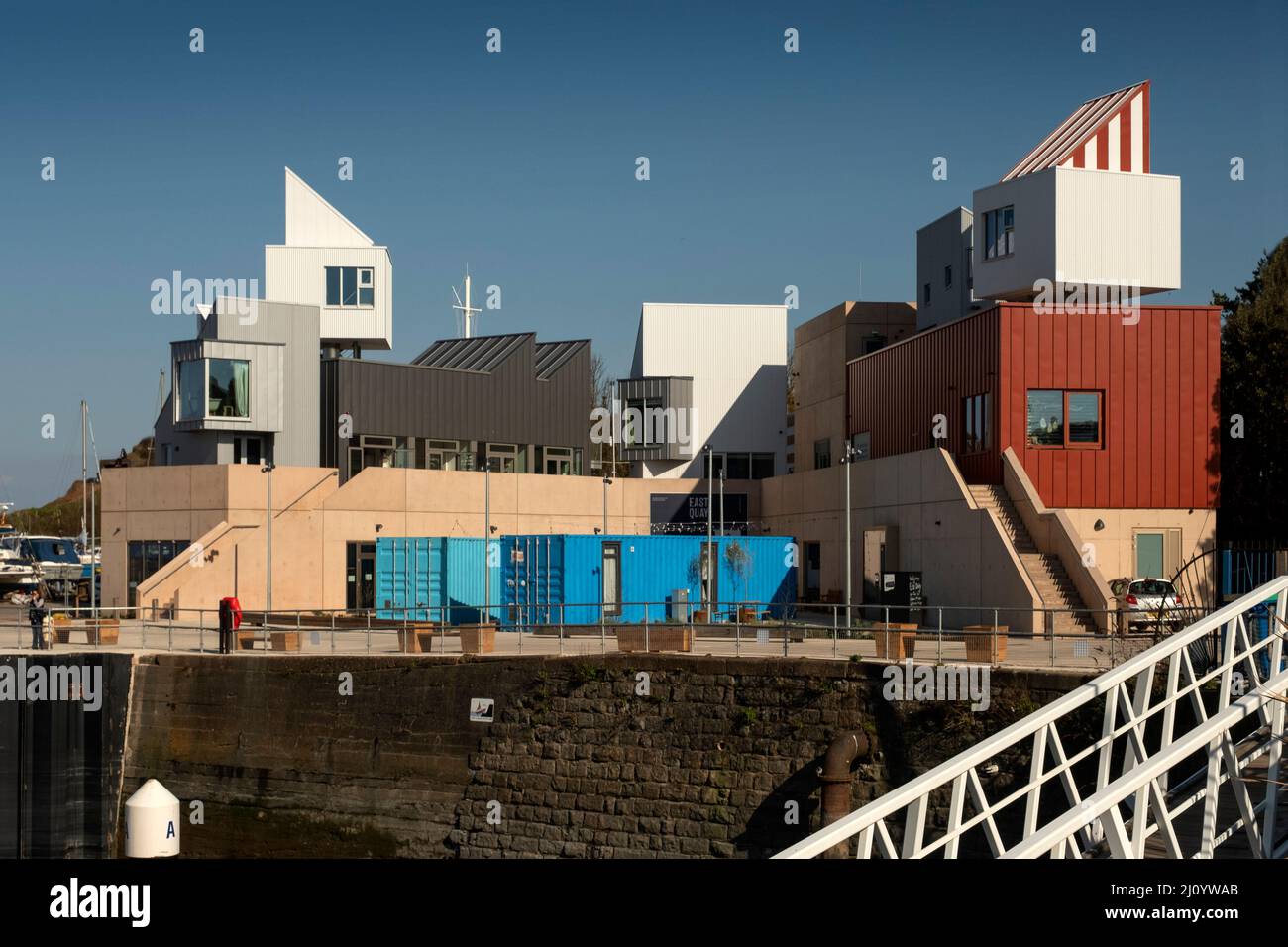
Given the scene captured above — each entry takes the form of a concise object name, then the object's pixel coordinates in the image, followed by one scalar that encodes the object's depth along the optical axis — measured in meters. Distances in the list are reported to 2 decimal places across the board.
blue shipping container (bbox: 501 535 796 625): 37.03
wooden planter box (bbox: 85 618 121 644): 32.03
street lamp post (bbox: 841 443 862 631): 35.59
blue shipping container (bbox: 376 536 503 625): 41.00
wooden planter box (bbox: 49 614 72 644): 31.43
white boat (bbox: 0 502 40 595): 62.72
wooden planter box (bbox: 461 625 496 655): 28.00
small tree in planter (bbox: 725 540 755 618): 38.06
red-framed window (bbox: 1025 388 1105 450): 34.78
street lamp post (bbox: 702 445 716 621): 37.34
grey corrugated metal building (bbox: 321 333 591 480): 49.53
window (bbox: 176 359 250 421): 46.78
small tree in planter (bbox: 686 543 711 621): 37.53
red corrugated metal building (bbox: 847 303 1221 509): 34.56
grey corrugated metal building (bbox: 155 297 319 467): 46.97
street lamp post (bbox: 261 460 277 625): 39.44
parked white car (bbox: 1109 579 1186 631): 24.00
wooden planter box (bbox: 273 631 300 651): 30.50
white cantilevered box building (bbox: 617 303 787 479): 61.09
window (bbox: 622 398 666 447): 61.09
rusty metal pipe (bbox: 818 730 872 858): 22.23
